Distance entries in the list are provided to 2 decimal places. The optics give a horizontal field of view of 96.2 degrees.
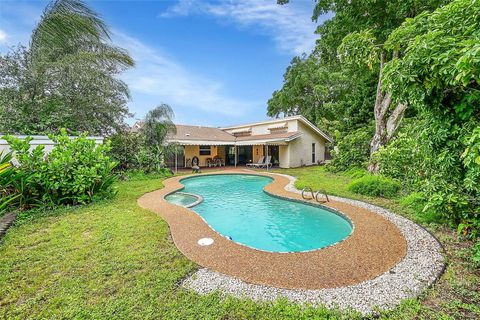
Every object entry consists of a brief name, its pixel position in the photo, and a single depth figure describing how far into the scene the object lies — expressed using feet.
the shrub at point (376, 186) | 31.55
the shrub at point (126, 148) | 52.42
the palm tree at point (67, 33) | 35.58
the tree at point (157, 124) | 57.52
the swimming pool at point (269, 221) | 22.22
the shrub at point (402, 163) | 26.69
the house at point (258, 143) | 74.74
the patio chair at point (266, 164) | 75.90
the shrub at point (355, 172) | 45.85
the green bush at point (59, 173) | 25.04
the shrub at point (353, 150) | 53.78
